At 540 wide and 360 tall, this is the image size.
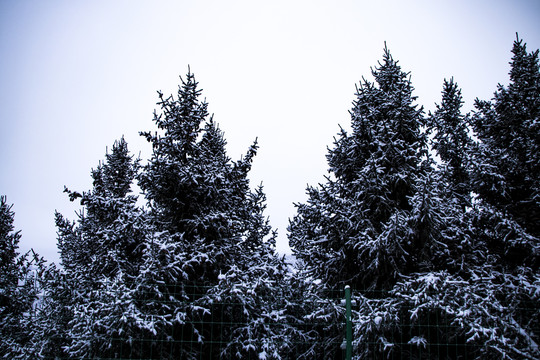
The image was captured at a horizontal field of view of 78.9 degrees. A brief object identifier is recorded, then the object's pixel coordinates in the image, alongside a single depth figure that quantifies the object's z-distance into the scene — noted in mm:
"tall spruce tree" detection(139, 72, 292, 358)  7598
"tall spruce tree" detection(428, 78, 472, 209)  11414
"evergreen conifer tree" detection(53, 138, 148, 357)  6418
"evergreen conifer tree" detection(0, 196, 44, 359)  10380
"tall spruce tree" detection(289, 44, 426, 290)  8258
